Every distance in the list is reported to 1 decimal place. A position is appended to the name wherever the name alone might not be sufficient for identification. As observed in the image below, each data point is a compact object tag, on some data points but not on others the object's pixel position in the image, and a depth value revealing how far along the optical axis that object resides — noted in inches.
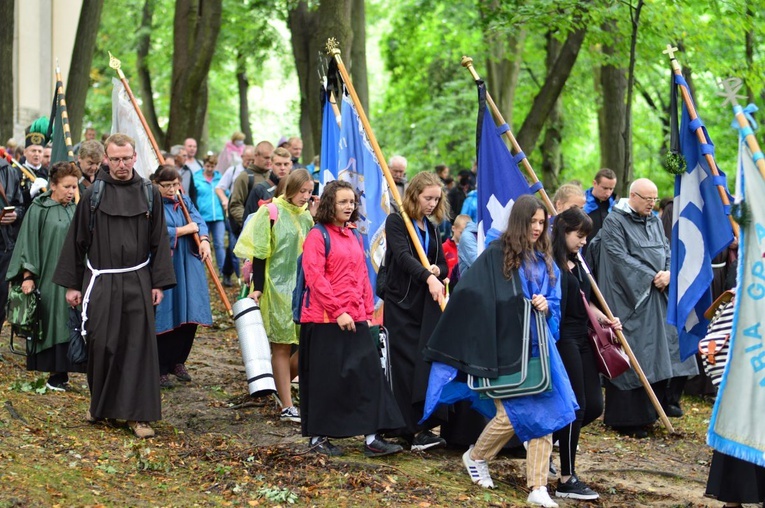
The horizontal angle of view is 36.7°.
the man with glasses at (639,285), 424.5
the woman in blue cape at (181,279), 416.5
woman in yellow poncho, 382.3
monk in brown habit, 340.2
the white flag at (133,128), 441.4
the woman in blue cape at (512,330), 292.8
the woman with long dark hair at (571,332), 318.7
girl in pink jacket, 323.3
